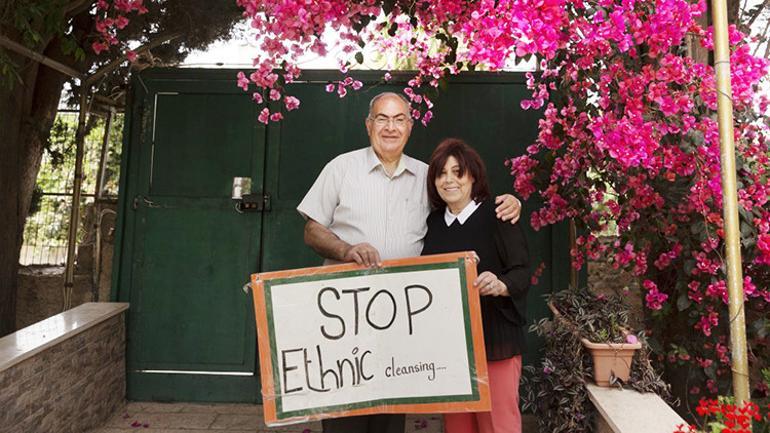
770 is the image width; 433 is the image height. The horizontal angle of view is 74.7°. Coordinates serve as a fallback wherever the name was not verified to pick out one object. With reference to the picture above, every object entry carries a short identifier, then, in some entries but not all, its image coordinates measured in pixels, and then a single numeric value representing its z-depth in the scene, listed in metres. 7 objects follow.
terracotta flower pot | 2.25
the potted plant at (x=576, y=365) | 2.27
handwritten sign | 1.87
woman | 1.87
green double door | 3.52
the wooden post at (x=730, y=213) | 1.72
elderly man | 2.08
